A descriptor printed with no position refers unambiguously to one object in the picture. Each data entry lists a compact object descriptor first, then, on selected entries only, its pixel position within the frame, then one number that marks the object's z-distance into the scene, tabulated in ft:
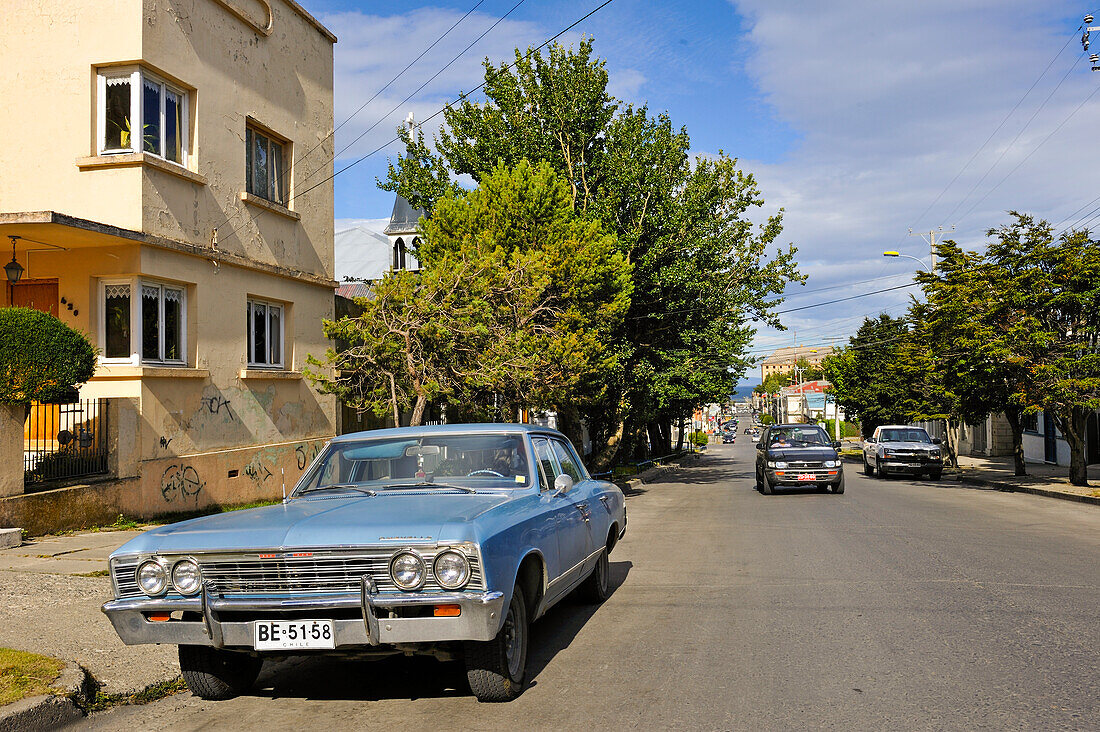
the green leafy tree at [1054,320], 67.97
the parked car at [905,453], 91.61
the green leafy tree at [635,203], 74.74
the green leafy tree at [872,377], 143.74
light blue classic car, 15.03
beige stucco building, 44.16
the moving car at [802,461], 63.41
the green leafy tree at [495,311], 46.83
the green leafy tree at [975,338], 71.10
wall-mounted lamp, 41.54
